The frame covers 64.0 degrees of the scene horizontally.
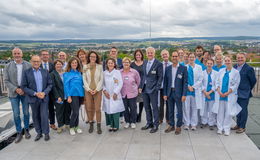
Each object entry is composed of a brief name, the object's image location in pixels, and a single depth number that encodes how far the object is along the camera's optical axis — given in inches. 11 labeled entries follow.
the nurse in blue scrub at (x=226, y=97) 153.9
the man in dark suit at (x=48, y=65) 171.3
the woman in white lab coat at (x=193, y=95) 160.4
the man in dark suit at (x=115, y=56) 180.2
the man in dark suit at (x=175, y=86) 153.7
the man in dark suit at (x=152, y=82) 159.5
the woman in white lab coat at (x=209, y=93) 163.9
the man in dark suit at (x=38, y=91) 147.3
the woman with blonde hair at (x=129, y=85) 166.6
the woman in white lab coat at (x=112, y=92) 163.0
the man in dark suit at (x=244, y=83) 154.3
